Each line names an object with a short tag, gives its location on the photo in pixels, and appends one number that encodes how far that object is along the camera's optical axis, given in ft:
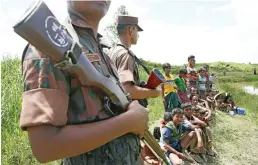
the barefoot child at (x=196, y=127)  9.86
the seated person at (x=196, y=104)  12.67
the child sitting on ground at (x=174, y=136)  7.88
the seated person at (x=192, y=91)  13.33
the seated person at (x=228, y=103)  20.00
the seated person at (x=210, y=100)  17.08
